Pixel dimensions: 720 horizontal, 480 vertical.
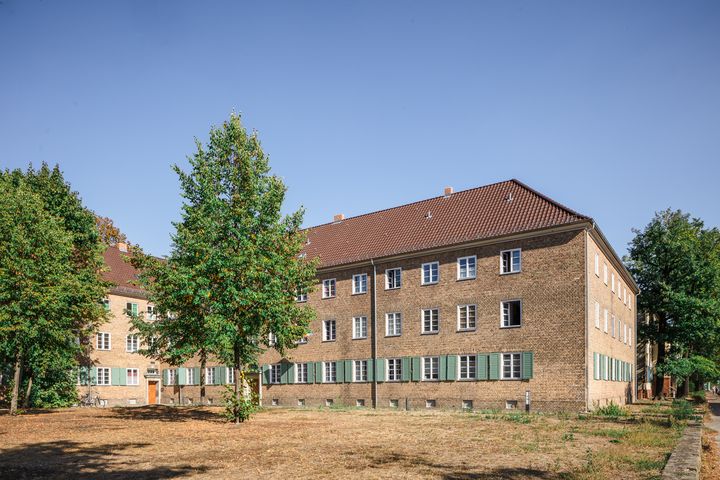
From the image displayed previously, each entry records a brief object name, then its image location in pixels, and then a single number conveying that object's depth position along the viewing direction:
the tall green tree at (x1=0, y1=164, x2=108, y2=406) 30.49
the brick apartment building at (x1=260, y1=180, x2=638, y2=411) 31.62
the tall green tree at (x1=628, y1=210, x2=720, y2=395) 49.84
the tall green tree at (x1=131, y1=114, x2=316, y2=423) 23.75
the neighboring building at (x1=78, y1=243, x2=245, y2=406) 48.44
